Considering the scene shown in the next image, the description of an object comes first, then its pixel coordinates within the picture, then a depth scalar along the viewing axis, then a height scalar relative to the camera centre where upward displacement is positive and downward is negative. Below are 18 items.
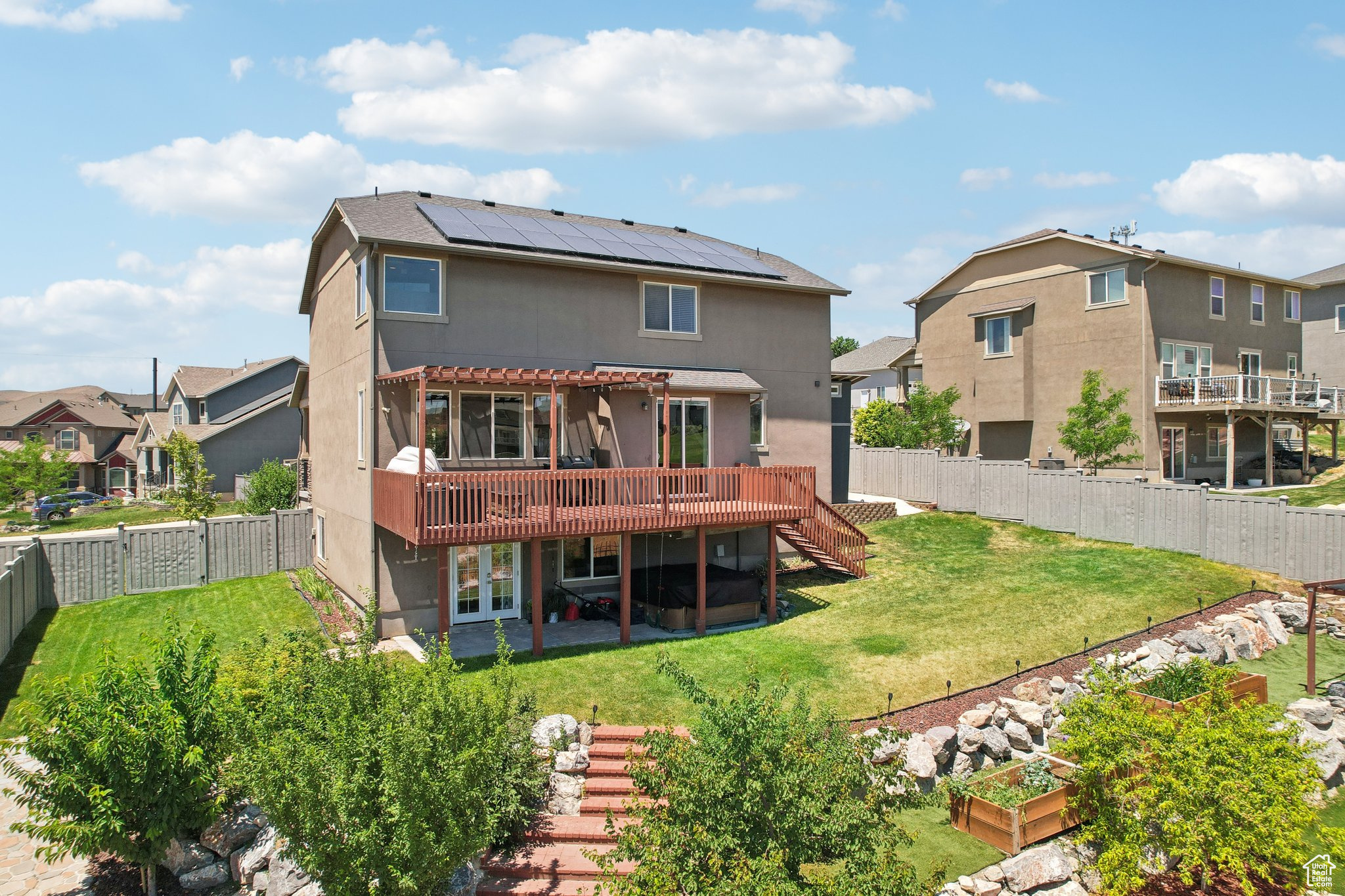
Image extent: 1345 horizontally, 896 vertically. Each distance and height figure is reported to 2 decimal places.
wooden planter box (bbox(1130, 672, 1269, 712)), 10.96 -4.17
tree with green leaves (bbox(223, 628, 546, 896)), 6.66 -3.19
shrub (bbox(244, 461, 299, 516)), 25.38 -2.02
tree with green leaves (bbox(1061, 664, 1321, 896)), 8.20 -4.15
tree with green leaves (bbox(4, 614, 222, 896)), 7.70 -3.50
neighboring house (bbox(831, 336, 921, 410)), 47.47 +3.90
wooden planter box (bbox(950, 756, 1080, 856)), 8.98 -4.88
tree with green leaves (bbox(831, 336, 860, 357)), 78.25 +8.85
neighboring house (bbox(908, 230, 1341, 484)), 26.23 +2.93
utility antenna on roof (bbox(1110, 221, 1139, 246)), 29.67 +7.63
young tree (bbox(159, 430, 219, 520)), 21.28 -1.41
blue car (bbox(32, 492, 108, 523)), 35.56 -3.63
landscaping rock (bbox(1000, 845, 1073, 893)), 8.47 -5.07
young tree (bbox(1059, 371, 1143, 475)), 23.62 -0.11
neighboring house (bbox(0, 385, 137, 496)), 52.81 -0.09
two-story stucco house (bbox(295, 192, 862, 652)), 14.48 +0.51
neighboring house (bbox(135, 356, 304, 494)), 37.53 +0.68
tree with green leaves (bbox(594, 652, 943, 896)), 5.98 -3.32
